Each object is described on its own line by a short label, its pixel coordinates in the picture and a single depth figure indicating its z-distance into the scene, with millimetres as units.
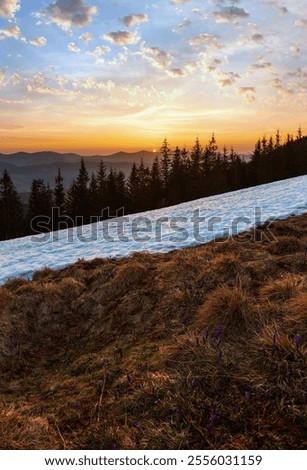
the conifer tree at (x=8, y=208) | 51447
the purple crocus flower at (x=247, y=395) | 3006
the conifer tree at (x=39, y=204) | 52969
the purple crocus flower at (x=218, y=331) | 3929
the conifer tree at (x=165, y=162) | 67600
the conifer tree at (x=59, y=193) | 55594
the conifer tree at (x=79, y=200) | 56562
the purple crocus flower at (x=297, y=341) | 3232
